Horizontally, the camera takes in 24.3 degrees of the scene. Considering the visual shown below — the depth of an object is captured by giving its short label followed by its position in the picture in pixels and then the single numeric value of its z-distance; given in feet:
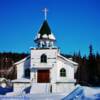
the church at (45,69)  94.98
